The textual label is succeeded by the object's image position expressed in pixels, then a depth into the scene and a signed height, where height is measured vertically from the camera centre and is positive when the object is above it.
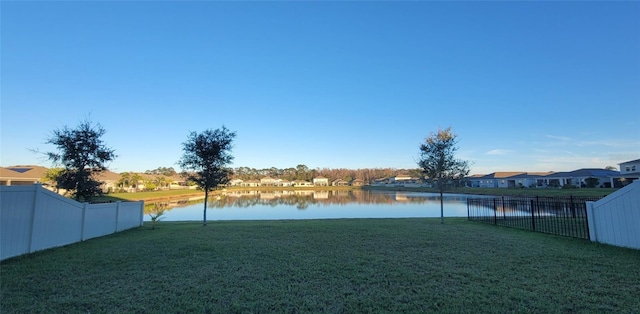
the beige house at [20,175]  24.79 +1.07
